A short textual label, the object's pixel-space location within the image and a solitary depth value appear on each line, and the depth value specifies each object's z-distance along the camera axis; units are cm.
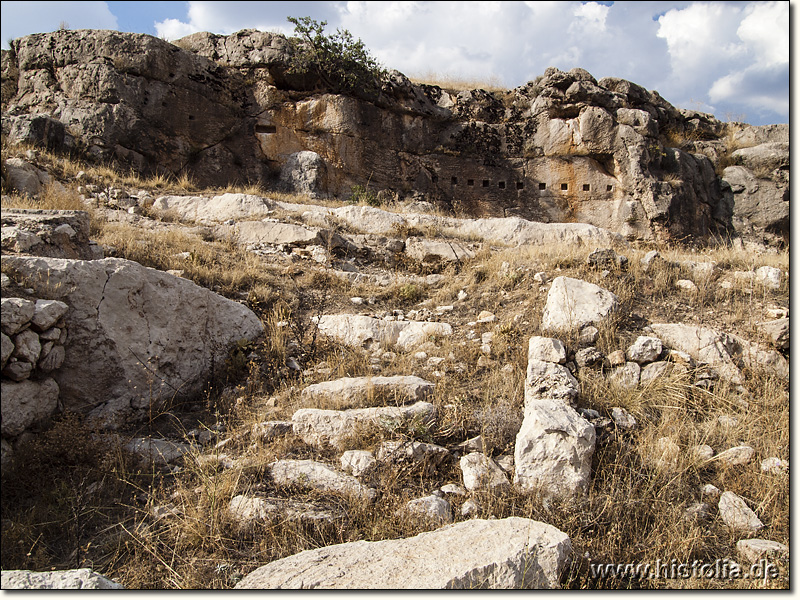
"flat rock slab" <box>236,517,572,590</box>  222
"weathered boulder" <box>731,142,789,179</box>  1455
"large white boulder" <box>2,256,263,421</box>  356
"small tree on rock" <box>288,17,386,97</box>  1305
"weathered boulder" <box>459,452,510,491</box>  302
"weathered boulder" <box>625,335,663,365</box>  425
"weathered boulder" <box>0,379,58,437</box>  302
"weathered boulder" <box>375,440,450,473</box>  316
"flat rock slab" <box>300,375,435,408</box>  378
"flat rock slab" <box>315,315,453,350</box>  480
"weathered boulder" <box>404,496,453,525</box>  279
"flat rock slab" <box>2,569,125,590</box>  215
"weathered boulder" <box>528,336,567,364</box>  412
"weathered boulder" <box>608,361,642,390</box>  404
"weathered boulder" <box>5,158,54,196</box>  820
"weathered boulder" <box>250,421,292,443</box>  340
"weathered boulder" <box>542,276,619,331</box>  457
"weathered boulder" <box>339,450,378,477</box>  311
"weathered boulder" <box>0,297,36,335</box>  308
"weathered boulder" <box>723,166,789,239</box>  1439
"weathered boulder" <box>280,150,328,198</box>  1274
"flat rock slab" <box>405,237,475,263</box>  707
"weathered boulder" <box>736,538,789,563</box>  264
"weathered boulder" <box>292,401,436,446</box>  341
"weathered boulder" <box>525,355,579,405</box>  371
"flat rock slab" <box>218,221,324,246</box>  709
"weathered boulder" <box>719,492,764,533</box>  286
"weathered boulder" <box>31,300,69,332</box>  327
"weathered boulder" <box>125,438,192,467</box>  324
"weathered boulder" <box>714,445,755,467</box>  329
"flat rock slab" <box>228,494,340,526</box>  271
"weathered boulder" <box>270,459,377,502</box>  296
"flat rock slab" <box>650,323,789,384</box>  422
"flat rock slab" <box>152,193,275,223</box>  849
